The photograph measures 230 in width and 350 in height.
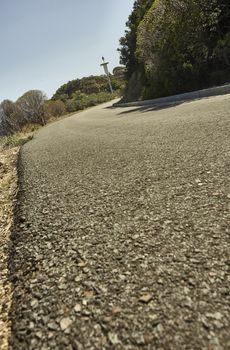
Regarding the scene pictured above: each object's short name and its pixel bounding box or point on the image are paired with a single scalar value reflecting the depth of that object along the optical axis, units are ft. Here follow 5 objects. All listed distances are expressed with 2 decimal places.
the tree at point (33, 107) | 144.23
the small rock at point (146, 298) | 6.88
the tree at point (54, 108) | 155.74
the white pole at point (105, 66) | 242.62
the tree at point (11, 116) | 135.57
